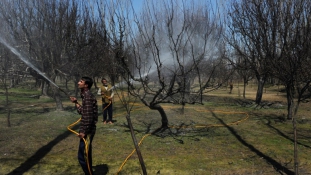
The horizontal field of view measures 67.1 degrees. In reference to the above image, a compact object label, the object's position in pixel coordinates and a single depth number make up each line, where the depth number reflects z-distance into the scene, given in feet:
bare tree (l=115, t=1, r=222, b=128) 15.13
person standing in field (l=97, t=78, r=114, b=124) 24.23
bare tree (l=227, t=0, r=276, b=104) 23.82
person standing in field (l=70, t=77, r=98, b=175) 11.88
